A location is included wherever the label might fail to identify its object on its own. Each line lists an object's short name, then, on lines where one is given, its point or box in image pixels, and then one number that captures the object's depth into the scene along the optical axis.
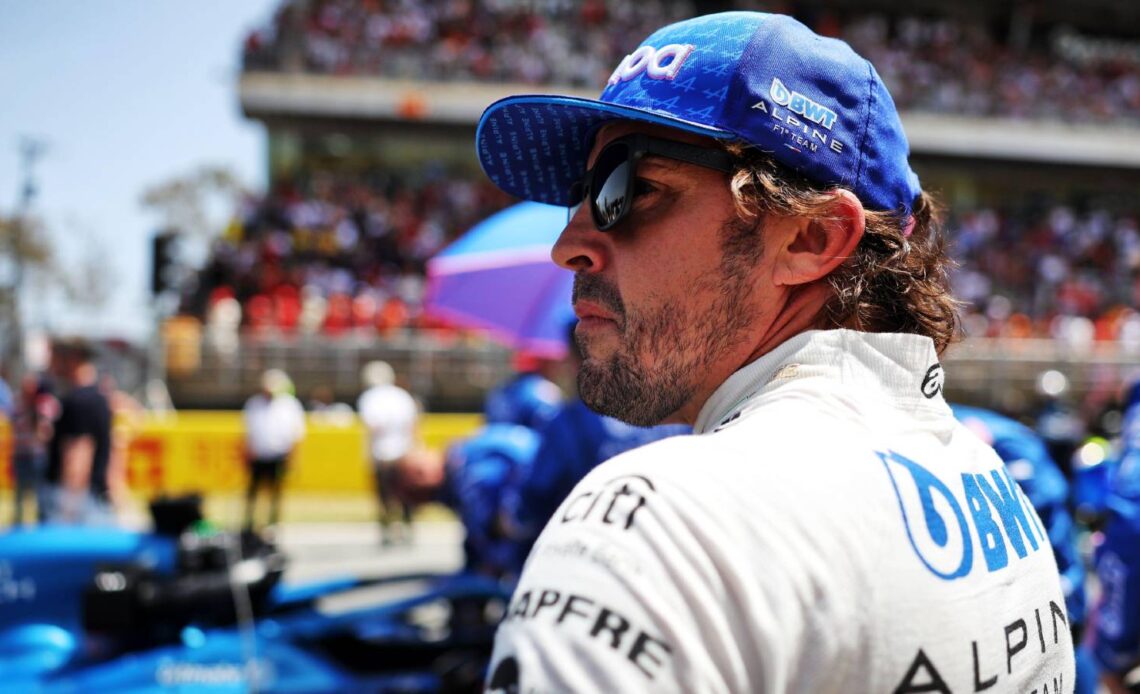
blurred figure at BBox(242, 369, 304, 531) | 10.79
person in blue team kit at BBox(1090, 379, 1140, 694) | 2.54
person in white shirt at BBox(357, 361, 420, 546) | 10.55
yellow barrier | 12.93
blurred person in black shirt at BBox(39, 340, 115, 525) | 7.42
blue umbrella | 5.28
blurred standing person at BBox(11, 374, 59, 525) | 9.11
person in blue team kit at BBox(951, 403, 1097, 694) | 3.00
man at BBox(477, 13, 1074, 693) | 0.80
